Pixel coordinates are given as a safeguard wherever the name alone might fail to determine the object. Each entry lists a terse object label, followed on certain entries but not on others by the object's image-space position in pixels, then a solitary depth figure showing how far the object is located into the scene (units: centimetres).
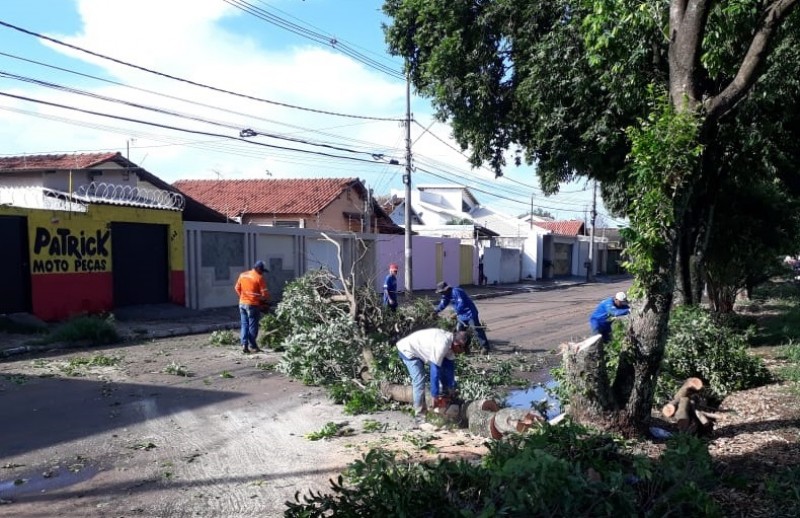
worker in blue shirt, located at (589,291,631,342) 1050
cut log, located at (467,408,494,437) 672
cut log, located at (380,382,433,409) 805
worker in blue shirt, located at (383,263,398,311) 1217
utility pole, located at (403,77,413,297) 2488
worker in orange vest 1198
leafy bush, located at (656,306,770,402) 903
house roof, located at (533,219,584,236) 6112
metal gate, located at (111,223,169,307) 1720
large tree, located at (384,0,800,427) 600
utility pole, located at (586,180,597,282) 4272
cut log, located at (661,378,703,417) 705
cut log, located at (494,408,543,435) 623
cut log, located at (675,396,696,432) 660
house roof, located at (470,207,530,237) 5169
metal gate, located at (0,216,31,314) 1424
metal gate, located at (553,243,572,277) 4838
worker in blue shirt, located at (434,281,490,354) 1191
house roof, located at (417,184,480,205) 5703
